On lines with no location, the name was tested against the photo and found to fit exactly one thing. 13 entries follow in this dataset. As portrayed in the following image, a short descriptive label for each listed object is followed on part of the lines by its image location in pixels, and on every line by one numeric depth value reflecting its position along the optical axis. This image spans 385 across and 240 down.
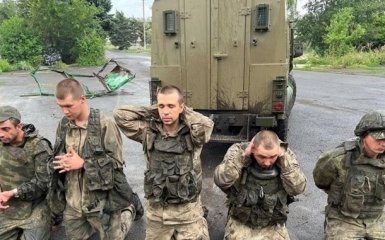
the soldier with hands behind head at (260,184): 2.90
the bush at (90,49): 28.34
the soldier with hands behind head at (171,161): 3.04
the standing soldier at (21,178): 3.23
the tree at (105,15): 35.67
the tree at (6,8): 48.97
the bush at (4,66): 23.49
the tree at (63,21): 26.89
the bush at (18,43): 26.56
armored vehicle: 5.38
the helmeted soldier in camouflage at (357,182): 2.92
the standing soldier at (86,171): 3.01
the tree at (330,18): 26.70
